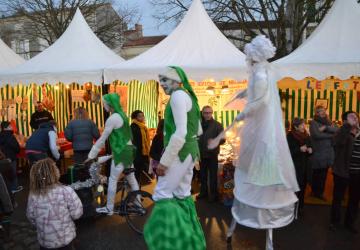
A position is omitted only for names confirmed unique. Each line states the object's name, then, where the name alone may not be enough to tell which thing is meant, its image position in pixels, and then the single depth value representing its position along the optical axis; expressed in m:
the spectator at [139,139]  7.22
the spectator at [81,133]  6.74
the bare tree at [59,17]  23.56
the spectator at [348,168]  4.84
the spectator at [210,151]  6.37
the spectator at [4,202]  4.19
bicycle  5.21
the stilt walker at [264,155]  3.85
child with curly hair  3.37
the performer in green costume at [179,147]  3.13
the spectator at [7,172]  4.73
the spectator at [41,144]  6.39
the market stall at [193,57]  6.84
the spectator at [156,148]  6.79
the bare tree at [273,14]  15.25
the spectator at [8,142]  6.62
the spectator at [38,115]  8.44
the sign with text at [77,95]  10.66
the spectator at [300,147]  5.62
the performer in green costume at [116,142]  5.28
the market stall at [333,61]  6.27
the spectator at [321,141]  6.38
